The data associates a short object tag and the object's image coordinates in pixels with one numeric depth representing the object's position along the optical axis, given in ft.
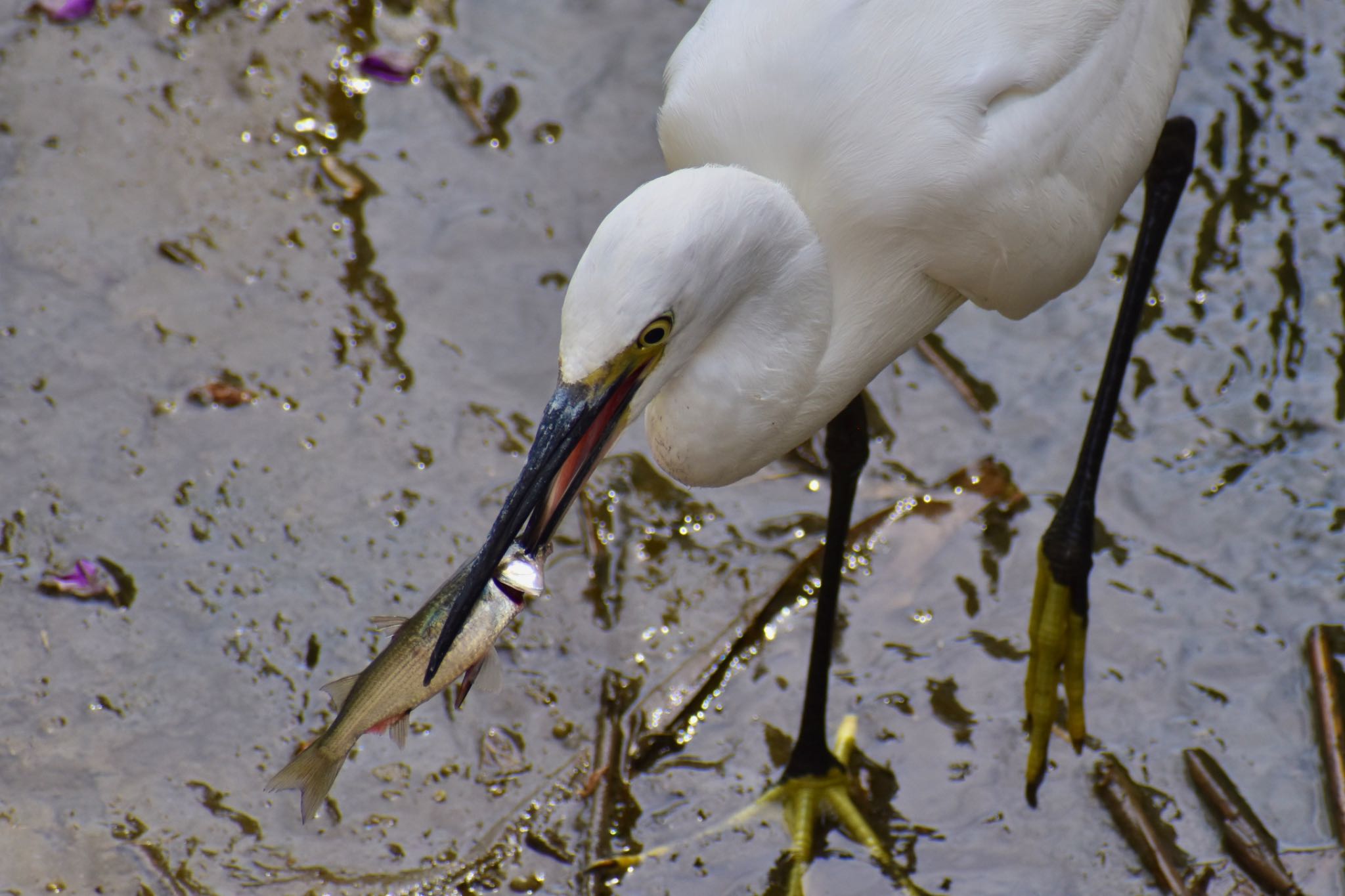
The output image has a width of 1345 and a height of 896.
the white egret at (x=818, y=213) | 12.21
